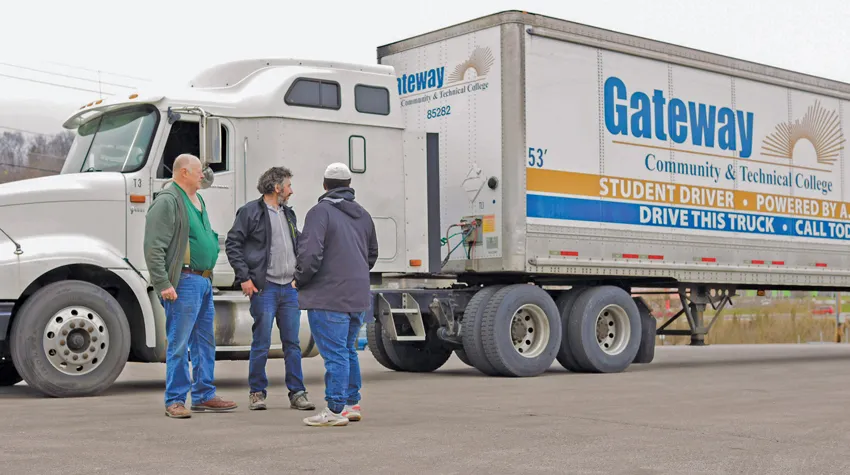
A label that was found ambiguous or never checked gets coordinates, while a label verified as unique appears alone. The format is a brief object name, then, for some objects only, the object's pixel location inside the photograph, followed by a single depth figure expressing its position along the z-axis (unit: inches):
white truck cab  411.2
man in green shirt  333.7
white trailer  429.7
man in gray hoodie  319.3
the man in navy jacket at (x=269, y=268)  357.7
